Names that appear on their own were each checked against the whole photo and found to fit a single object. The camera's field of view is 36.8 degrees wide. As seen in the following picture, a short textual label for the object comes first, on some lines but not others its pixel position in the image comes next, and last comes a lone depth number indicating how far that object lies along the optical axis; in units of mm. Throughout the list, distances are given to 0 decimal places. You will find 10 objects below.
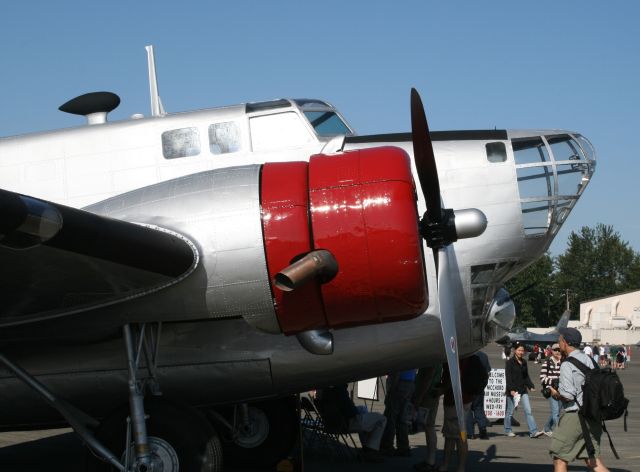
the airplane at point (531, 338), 65812
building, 82188
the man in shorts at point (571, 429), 8672
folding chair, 11923
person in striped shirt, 15281
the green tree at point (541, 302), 113325
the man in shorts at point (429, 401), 10648
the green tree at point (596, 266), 134875
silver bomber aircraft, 6902
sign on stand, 16812
